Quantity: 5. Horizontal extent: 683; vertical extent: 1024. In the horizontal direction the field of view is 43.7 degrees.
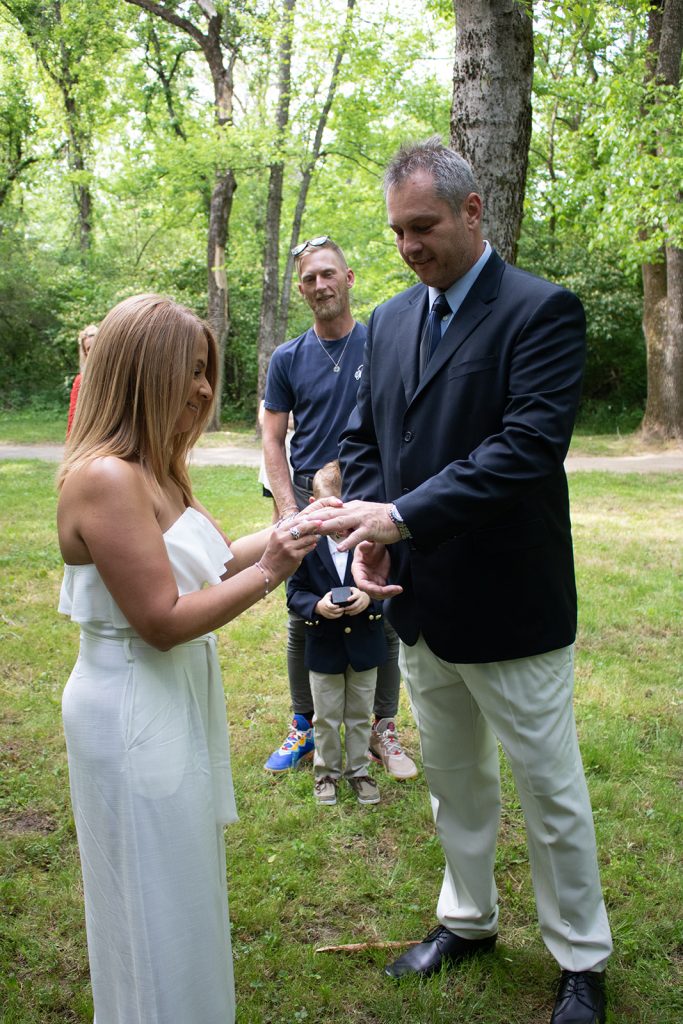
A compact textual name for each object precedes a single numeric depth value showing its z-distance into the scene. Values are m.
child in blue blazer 4.11
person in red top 6.48
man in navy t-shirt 4.17
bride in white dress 2.05
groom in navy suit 2.43
